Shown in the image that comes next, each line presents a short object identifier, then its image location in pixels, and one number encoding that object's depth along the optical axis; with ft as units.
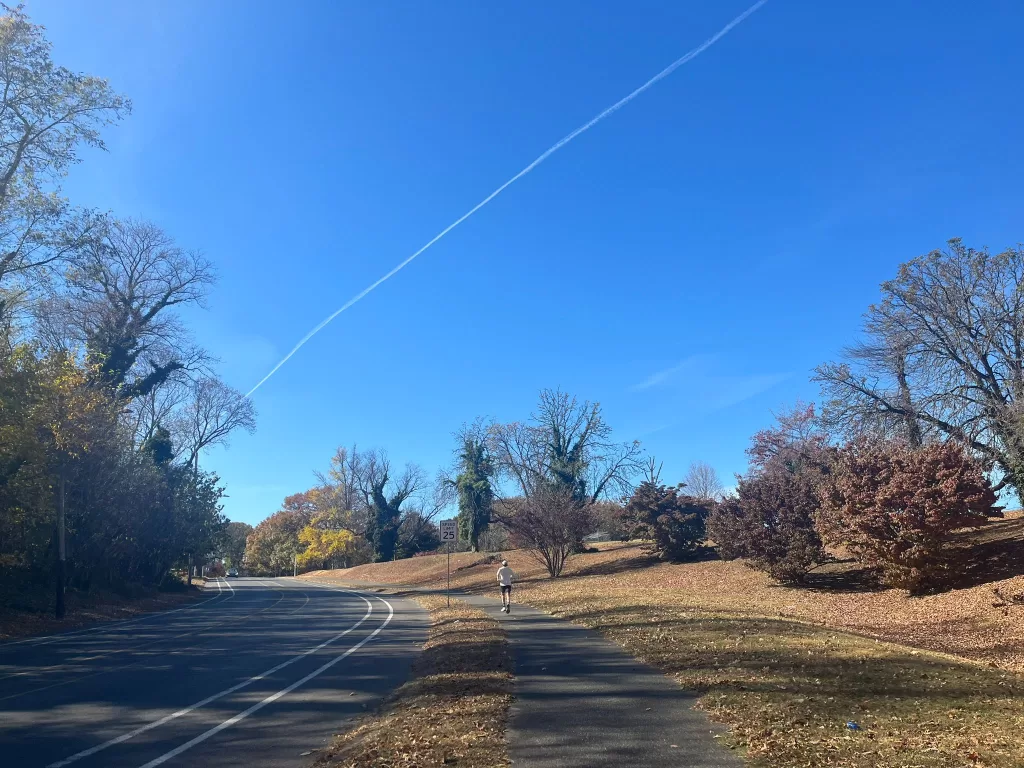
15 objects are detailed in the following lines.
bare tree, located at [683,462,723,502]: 271.49
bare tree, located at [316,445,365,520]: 298.97
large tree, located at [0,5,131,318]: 58.65
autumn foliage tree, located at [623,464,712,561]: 108.06
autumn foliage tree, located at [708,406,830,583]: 74.69
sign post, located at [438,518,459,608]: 77.00
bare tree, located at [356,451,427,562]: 242.58
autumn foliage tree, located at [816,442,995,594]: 59.41
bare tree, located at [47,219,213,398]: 111.04
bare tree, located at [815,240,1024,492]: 80.79
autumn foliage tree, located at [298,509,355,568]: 276.41
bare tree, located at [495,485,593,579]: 121.60
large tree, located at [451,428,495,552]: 198.08
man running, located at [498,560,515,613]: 71.20
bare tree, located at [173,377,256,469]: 158.61
